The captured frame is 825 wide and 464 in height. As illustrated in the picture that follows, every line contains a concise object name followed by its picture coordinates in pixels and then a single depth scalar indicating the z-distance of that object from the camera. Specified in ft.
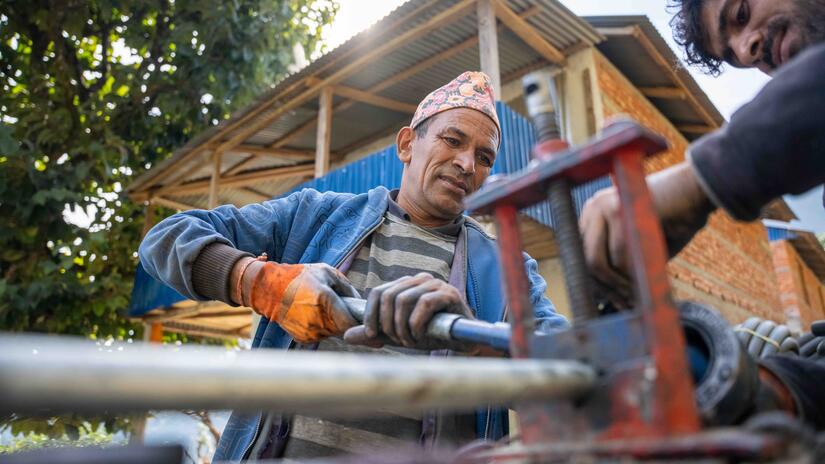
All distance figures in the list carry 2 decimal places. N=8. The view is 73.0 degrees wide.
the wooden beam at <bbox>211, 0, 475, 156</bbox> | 17.06
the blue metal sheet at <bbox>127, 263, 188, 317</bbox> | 24.21
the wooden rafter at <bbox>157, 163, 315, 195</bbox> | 28.50
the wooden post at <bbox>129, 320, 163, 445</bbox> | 24.76
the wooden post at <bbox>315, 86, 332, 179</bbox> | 20.42
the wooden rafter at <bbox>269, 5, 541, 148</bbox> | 17.60
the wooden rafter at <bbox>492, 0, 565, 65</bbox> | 16.93
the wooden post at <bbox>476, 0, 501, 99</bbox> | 15.62
